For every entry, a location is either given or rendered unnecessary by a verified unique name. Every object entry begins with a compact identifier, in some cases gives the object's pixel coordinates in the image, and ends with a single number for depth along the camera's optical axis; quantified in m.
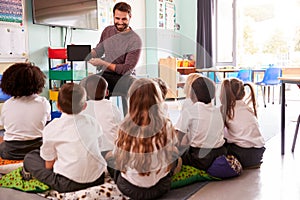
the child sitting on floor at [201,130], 2.01
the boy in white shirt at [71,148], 1.61
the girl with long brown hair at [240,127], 2.18
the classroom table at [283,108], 2.42
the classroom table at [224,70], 5.40
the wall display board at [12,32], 3.70
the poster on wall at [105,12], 5.19
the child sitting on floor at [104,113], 2.01
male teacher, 2.81
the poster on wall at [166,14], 6.53
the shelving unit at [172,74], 5.77
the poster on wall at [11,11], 3.67
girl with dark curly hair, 2.06
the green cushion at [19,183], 1.74
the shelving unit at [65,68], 3.83
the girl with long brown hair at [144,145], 1.60
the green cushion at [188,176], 1.89
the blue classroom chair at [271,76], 5.49
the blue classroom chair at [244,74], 5.44
